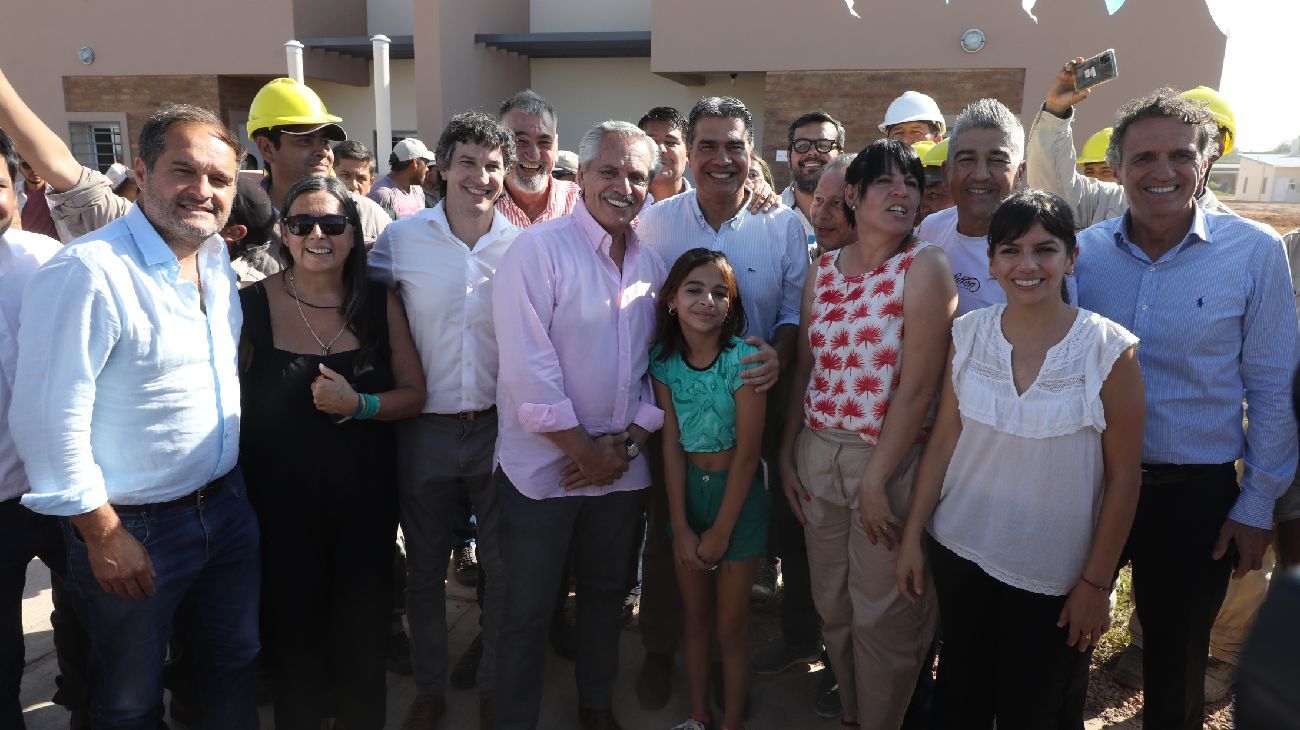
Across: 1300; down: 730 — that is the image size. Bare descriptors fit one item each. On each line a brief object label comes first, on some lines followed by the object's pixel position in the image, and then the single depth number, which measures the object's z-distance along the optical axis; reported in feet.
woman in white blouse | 6.84
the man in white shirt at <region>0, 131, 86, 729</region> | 7.13
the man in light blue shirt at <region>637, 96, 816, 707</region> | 9.87
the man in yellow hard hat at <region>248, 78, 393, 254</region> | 11.66
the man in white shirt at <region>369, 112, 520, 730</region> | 9.11
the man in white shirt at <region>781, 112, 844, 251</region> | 13.24
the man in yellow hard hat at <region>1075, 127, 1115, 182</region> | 15.72
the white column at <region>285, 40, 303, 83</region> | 33.81
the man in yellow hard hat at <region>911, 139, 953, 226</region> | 12.24
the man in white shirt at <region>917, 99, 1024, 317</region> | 8.80
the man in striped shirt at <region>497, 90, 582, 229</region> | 12.52
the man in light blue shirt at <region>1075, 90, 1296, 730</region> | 7.49
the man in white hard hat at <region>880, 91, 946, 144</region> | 17.02
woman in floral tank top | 7.97
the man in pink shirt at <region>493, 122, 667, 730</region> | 8.29
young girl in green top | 8.68
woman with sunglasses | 8.02
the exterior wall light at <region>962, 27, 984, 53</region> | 33.47
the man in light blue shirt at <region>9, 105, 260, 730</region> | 6.29
